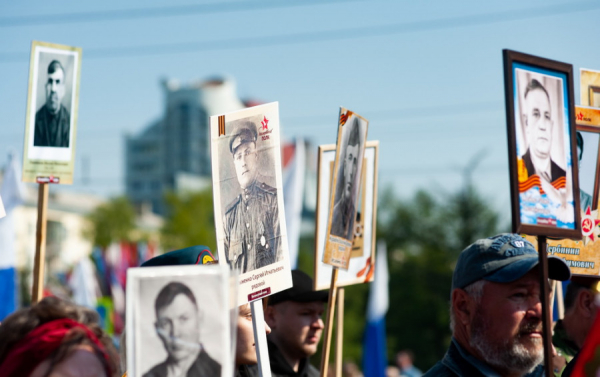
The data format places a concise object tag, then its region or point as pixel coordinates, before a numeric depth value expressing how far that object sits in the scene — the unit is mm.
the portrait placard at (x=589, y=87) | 4141
